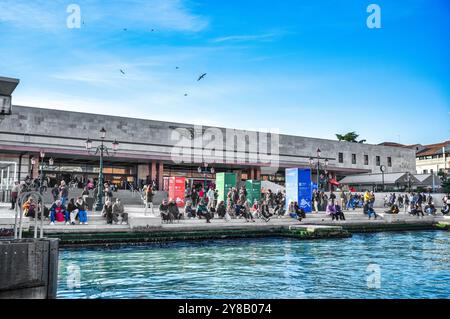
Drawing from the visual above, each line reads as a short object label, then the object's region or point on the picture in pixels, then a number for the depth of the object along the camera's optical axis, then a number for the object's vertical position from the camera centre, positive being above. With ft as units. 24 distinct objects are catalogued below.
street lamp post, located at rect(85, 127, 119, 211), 74.33 -0.19
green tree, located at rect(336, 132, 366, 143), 244.22 +37.12
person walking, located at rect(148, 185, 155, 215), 75.09 +0.99
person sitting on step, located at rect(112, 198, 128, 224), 60.29 -1.98
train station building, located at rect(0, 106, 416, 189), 112.78 +15.86
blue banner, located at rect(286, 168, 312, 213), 81.51 +2.50
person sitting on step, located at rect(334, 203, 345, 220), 77.77 -2.51
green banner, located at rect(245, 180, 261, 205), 88.38 +1.91
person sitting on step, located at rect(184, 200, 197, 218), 70.13 -1.95
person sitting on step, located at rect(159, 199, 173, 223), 64.34 -2.10
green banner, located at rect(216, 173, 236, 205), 84.38 +3.34
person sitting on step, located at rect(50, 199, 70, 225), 56.36 -1.87
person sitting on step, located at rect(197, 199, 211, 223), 67.63 -1.93
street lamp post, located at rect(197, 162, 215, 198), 138.00 +9.91
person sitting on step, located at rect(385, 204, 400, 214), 85.15 -2.14
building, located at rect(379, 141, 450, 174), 232.73 +24.32
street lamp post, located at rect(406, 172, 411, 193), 127.32 +6.60
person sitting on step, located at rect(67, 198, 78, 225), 57.82 -1.62
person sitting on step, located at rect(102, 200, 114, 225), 60.08 -1.97
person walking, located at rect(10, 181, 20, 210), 67.31 +1.04
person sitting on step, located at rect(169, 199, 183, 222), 65.72 -1.83
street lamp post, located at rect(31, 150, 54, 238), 77.35 +9.78
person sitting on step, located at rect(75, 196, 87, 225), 58.34 -1.77
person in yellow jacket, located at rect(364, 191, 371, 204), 86.74 +0.54
